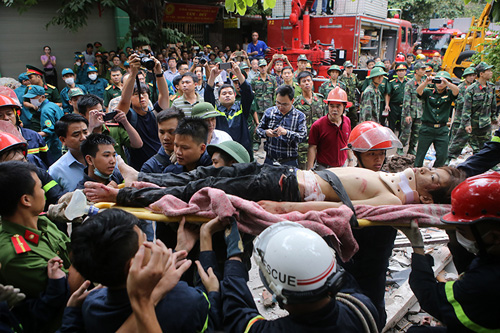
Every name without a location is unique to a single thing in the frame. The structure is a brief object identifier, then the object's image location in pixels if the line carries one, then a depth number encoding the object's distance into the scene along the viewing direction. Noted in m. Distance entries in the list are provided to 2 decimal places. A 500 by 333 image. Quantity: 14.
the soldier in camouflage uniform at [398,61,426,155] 7.81
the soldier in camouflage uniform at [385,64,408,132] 8.86
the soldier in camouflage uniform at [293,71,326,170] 6.27
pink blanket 2.00
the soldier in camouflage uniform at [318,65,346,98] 8.13
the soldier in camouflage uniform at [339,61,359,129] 9.47
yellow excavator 14.45
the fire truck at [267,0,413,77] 12.30
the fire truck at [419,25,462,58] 19.33
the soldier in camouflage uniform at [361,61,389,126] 8.89
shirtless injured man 2.32
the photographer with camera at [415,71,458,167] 6.45
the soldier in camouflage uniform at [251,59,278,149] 8.66
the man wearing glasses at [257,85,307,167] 4.94
